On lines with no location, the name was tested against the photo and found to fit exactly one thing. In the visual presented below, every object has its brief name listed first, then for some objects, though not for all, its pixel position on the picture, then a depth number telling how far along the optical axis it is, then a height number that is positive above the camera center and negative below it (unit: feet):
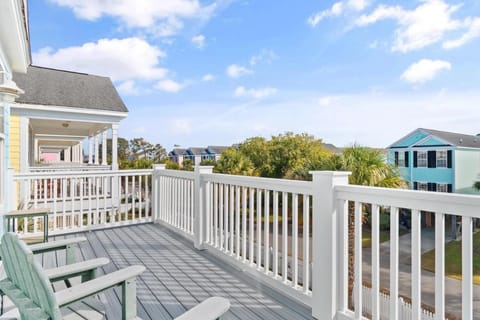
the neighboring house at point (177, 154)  159.33 +2.89
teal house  63.67 -0.48
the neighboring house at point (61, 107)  28.58 +5.42
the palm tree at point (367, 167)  26.91 -0.80
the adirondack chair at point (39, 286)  4.48 -2.12
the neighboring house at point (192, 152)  153.42 +3.72
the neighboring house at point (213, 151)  146.51 +3.98
